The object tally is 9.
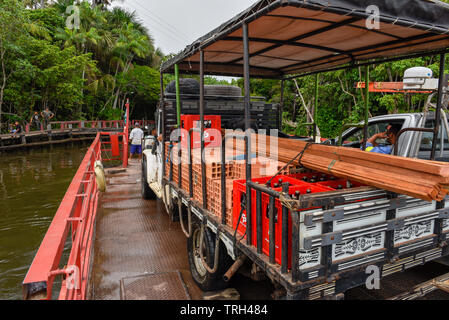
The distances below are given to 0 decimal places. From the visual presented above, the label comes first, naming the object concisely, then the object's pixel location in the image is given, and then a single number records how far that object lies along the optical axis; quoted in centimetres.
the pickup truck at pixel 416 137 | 411
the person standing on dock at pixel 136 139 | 1273
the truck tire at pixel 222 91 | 683
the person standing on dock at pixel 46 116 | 2444
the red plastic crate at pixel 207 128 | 457
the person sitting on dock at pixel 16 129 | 2087
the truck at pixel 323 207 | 220
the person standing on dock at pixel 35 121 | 2397
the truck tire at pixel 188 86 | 666
